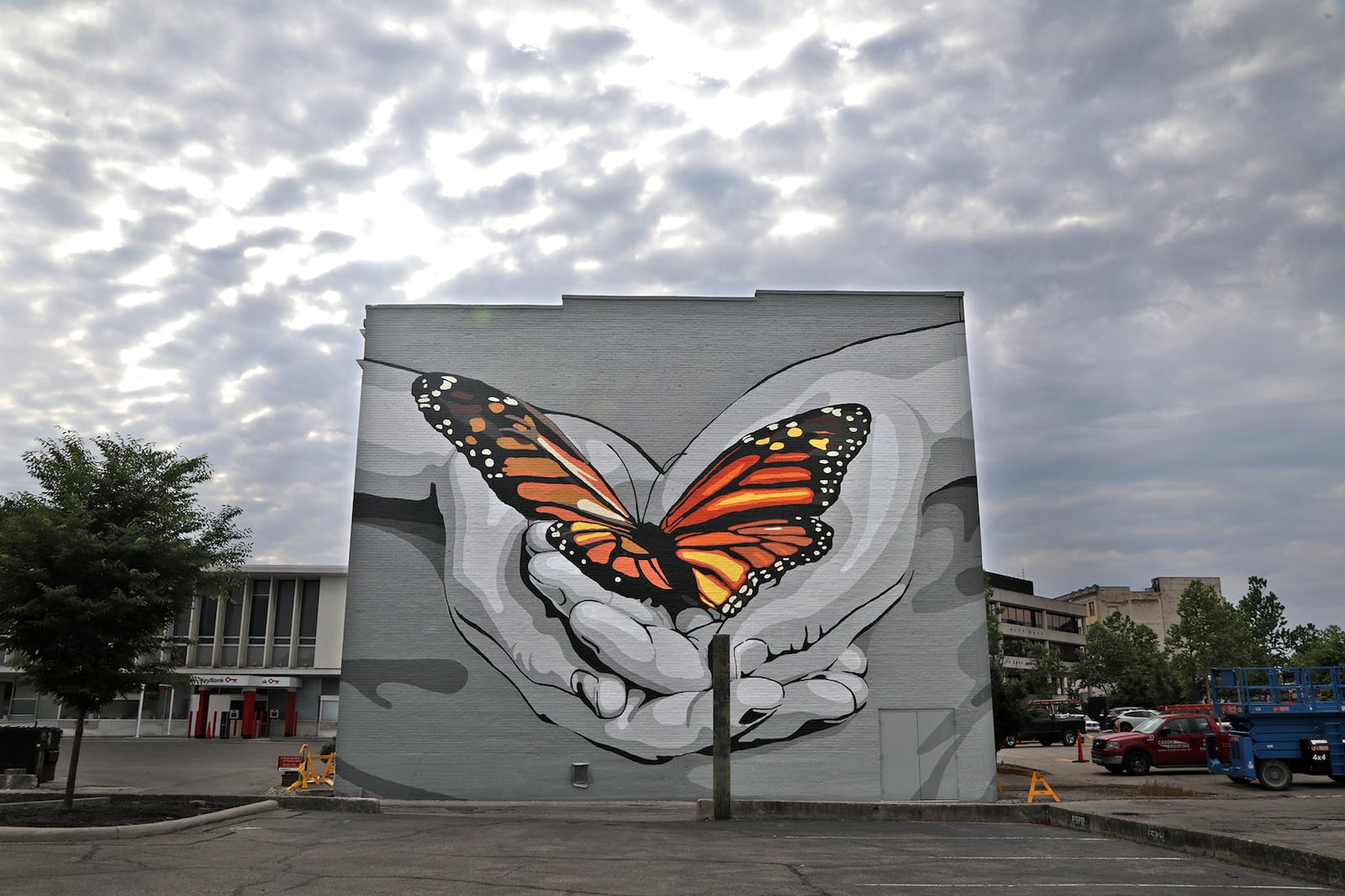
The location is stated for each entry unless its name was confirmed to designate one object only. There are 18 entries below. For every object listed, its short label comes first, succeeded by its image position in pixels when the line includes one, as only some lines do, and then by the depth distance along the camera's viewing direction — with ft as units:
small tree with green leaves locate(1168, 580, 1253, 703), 207.62
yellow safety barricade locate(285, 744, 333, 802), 72.79
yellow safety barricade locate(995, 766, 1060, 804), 65.42
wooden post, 59.00
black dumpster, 72.43
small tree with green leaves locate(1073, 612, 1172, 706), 217.36
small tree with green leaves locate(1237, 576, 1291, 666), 231.71
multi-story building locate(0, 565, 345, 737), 157.58
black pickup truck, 136.15
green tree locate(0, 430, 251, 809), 53.88
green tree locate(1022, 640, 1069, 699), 212.02
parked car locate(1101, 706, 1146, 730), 154.18
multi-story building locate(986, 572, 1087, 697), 289.74
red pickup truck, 87.61
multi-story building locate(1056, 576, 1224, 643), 332.60
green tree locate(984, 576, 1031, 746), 94.58
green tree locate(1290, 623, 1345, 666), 195.42
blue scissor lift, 71.87
